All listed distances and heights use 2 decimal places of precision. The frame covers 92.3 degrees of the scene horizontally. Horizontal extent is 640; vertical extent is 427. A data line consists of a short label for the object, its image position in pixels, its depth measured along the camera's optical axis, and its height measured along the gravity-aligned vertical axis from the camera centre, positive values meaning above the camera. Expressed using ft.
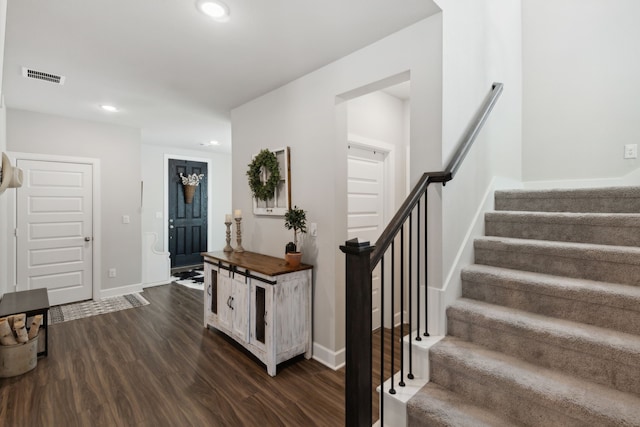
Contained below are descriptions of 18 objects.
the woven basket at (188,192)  21.86 +1.24
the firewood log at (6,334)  8.14 -3.33
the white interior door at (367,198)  10.88 +0.43
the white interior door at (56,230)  13.30 -0.91
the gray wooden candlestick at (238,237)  11.62 -1.06
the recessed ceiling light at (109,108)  12.72 +4.27
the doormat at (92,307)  12.78 -4.40
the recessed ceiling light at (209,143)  19.80 +4.33
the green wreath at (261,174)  10.59 +1.25
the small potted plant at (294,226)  8.99 -0.51
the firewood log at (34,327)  8.75 -3.35
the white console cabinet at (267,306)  8.46 -2.87
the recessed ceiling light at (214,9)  6.27 +4.22
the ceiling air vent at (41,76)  9.48 +4.26
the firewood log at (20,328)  8.34 -3.22
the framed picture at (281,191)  10.23 +0.61
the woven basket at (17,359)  8.20 -4.05
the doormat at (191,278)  17.69 -4.30
